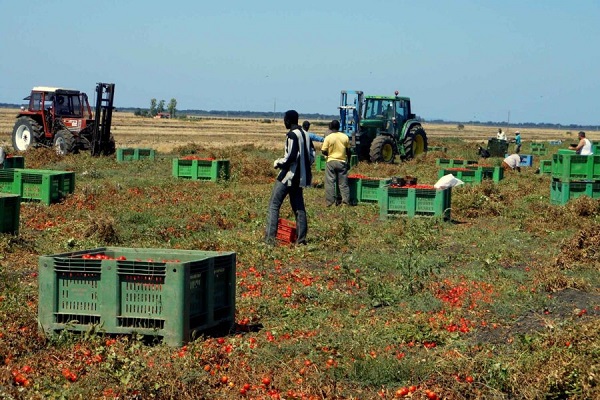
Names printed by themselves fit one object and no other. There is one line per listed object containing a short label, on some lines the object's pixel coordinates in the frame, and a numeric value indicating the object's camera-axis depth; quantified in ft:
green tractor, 106.52
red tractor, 100.99
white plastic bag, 64.44
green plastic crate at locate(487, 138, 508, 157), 142.10
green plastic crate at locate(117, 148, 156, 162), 101.91
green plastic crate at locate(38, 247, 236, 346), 25.09
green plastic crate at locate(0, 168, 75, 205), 58.44
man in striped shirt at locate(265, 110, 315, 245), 43.21
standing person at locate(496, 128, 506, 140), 152.21
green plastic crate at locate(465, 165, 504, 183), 82.23
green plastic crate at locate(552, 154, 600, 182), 62.08
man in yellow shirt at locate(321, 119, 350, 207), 61.82
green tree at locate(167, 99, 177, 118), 619.67
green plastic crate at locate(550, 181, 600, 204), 61.46
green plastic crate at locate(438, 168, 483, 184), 78.84
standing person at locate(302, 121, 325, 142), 62.33
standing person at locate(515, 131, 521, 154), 146.53
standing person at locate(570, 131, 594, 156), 74.25
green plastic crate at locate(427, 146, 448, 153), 139.33
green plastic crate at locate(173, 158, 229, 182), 80.74
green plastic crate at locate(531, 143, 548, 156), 159.94
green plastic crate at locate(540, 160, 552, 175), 99.96
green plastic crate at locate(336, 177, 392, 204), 63.52
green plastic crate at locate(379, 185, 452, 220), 56.44
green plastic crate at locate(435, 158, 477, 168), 98.63
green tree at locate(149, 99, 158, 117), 625.16
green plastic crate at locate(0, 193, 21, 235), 42.84
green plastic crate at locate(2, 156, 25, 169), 71.61
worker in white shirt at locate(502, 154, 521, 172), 103.81
